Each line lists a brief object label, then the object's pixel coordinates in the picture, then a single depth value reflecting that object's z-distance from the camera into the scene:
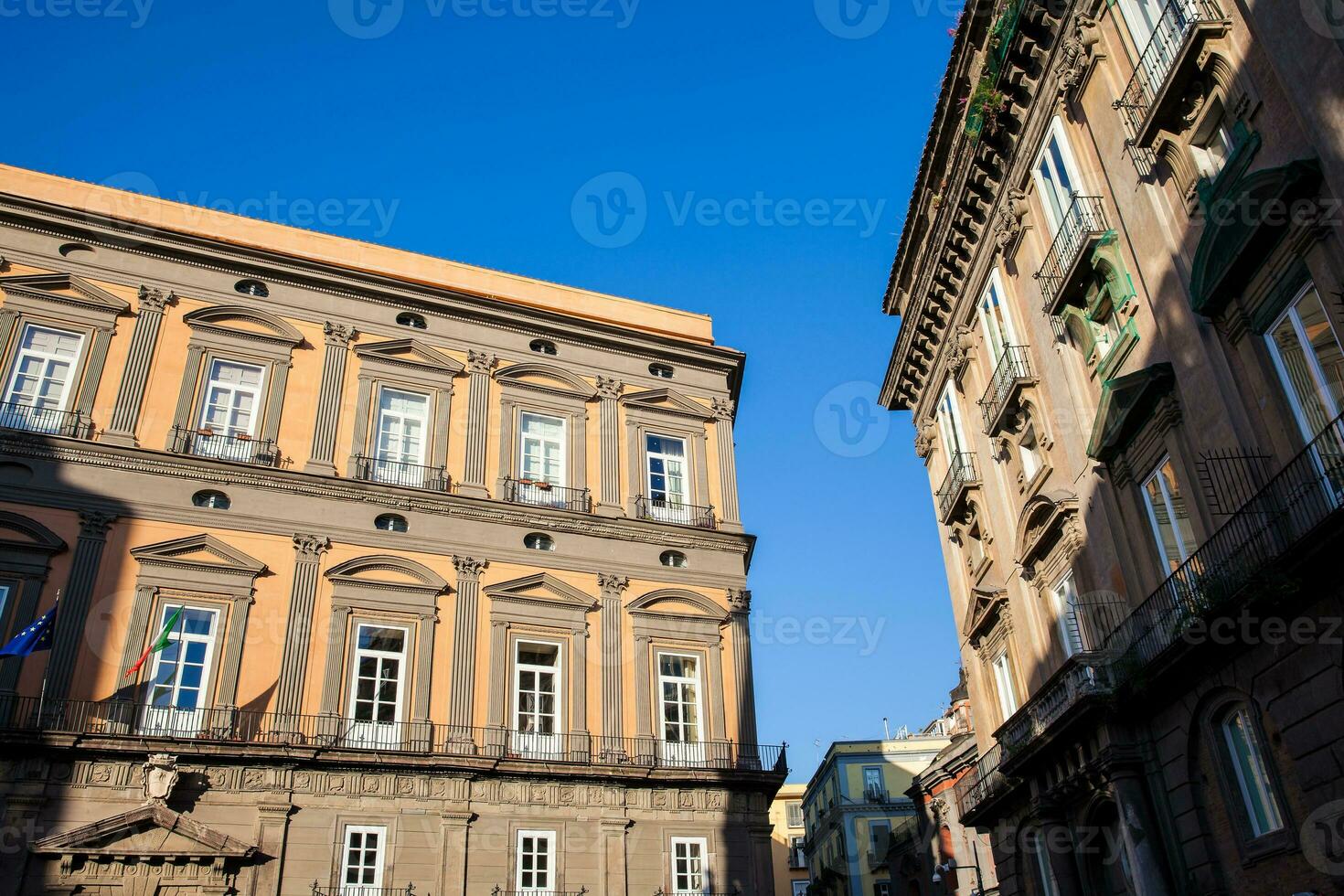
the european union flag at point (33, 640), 19.38
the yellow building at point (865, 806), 60.53
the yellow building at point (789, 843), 75.19
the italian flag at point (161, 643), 20.81
